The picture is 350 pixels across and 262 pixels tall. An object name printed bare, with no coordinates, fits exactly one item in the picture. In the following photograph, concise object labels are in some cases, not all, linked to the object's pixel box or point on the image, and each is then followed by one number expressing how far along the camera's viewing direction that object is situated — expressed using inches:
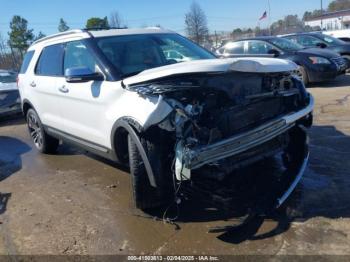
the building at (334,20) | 2677.2
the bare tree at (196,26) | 1840.6
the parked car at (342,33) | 799.7
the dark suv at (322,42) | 540.1
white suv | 143.1
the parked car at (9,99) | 412.5
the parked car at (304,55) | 438.9
